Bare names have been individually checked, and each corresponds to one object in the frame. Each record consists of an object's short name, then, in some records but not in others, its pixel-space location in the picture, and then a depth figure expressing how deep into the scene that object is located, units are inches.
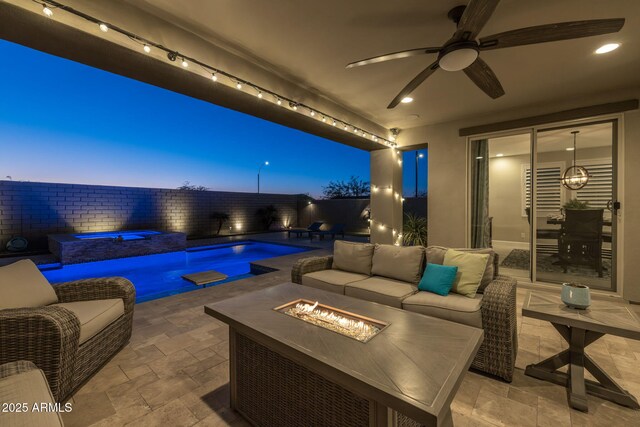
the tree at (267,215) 470.9
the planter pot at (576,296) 70.0
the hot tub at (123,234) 267.7
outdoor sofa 75.9
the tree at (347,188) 690.8
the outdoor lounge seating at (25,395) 36.7
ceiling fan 64.7
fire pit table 39.7
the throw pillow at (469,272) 91.2
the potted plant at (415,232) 214.1
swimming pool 200.2
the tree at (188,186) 466.6
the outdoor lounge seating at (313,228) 407.2
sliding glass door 166.1
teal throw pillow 93.2
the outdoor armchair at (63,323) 60.1
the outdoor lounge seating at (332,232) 376.8
